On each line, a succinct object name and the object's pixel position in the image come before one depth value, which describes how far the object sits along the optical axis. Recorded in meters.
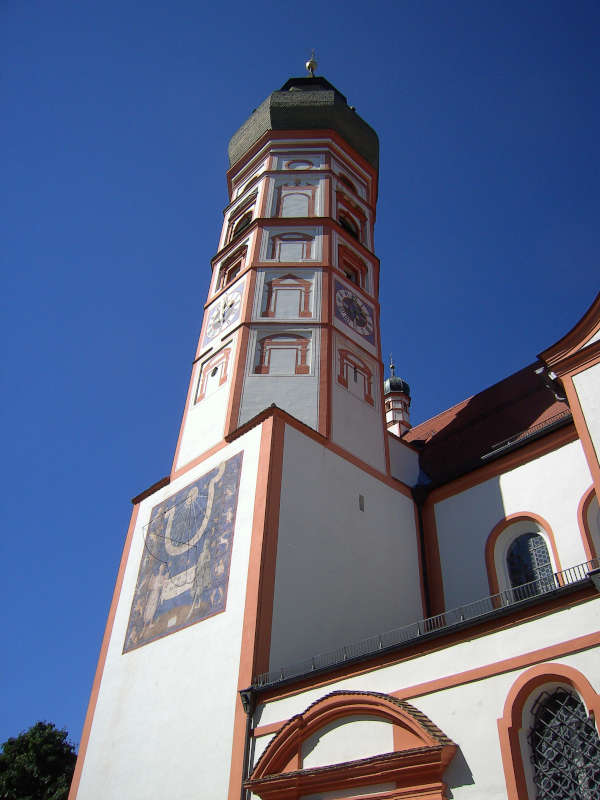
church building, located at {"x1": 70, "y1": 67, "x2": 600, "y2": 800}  7.39
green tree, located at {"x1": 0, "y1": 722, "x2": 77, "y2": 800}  22.33
